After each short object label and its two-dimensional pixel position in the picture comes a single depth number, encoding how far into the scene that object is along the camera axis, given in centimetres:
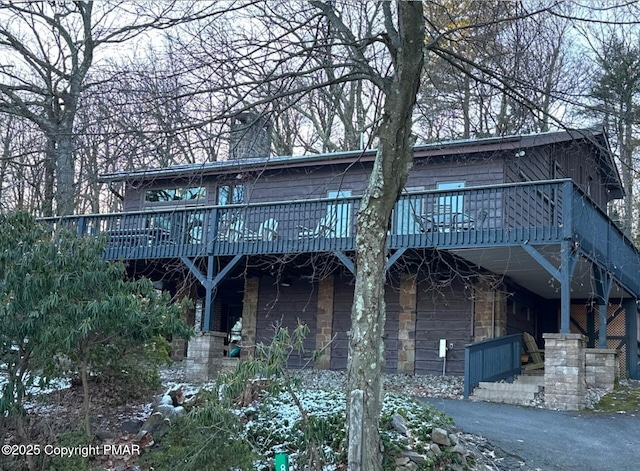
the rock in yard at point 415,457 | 792
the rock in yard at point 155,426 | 921
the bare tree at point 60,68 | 793
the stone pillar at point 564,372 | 1291
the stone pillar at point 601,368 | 1520
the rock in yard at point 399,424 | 851
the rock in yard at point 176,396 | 1018
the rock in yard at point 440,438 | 847
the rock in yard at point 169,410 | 947
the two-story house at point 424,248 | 1506
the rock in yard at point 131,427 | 960
